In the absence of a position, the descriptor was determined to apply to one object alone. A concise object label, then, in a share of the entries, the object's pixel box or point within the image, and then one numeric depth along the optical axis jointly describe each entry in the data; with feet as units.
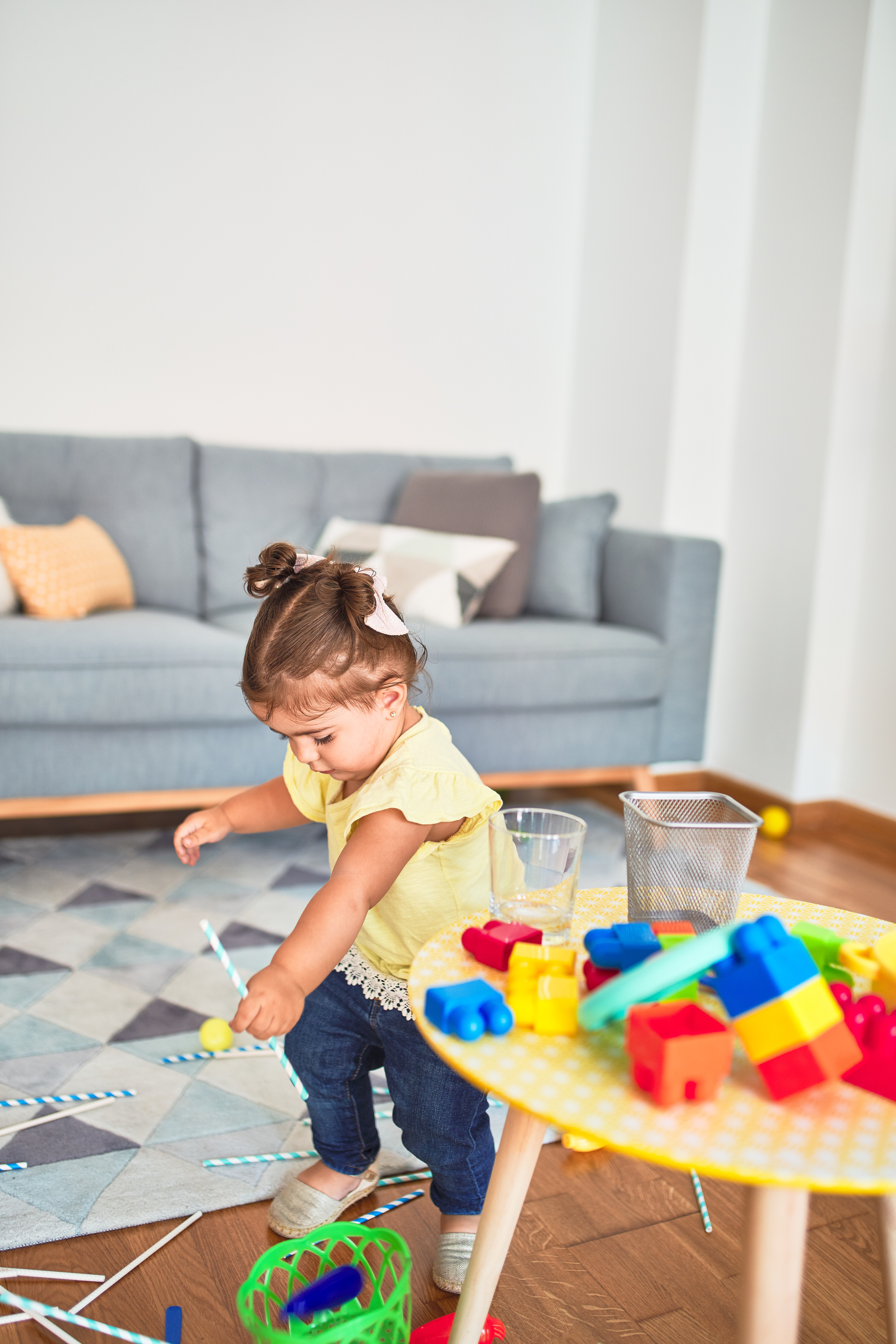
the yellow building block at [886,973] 2.22
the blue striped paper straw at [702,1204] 3.49
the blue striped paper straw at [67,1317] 2.62
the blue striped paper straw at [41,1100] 3.95
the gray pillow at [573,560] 8.12
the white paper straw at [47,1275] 3.08
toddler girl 2.84
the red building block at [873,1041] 1.90
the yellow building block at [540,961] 2.13
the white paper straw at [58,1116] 3.78
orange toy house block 1.79
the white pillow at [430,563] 7.31
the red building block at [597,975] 2.17
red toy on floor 2.79
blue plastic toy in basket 2.40
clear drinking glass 2.51
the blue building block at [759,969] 1.86
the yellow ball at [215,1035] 4.36
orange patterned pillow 6.68
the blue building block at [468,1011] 2.00
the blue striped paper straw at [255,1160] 3.67
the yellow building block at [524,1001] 2.07
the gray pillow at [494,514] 7.89
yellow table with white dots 1.69
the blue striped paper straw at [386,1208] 3.43
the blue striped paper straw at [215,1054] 4.33
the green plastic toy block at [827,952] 2.33
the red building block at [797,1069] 1.85
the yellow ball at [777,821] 8.06
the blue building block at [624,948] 2.16
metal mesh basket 2.43
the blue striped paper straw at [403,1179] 3.66
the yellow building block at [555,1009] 2.06
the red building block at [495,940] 2.28
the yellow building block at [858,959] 2.29
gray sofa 6.06
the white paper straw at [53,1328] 2.85
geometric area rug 3.53
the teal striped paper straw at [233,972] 3.34
